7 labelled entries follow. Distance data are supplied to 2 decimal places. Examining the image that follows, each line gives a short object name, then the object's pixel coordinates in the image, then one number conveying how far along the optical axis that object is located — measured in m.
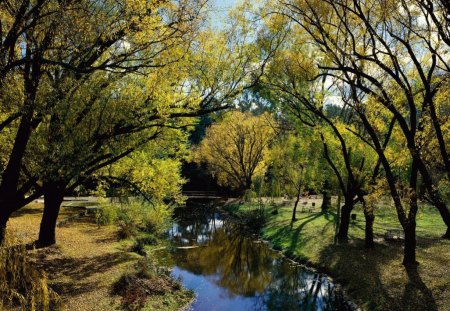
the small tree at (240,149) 57.69
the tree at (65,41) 9.95
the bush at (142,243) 23.69
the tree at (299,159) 29.27
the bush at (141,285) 14.57
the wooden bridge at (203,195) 67.92
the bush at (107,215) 28.19
